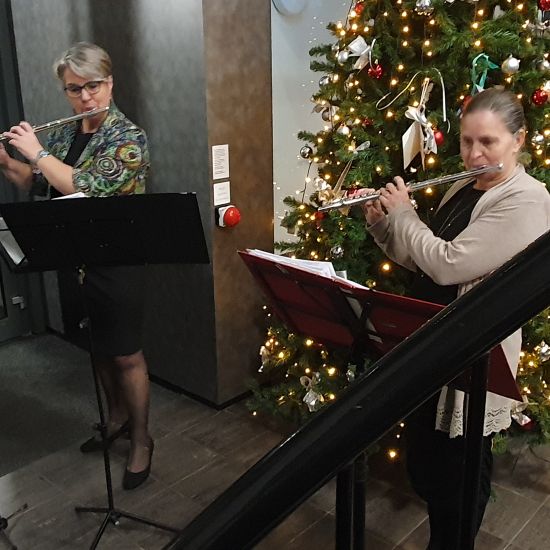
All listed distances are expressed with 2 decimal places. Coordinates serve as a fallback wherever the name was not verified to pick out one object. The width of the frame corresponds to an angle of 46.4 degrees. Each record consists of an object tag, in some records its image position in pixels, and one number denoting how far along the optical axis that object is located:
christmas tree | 2.00
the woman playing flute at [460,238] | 1.52
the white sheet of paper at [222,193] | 2.58
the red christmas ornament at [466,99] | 2.05
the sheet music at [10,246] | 1.93
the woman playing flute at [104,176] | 2.05
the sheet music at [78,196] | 1.76
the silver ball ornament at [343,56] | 2.18
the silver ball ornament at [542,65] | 2.00
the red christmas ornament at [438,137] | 2.05
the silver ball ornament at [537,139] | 2.03
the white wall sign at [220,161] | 2.53
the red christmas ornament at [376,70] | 2.19
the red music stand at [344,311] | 1.38
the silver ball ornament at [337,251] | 2.24
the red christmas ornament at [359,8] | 2.19
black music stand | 1.74
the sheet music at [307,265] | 1.54
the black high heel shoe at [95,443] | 2.52
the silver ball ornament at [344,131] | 2.21
